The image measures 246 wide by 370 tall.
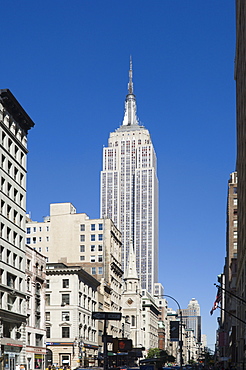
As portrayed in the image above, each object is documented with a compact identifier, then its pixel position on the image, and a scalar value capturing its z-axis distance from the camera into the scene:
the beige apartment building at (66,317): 107.94
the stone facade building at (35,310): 82.69
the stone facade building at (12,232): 66.69
